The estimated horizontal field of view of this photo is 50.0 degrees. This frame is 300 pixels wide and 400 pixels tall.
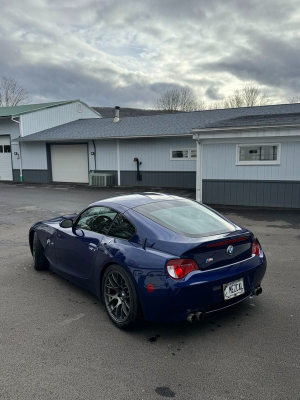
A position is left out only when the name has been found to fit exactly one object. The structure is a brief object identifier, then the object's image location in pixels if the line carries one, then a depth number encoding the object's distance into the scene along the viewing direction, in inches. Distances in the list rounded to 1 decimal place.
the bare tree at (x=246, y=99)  1668.3
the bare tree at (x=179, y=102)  1846.8
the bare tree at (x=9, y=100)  1909.4
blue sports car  125.4
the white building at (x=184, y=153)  422.3
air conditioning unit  743.7
